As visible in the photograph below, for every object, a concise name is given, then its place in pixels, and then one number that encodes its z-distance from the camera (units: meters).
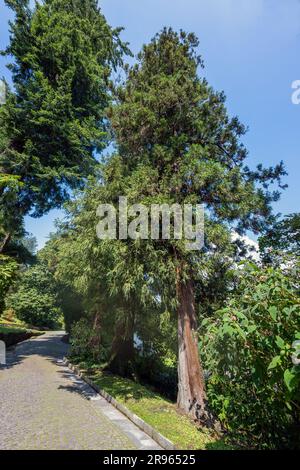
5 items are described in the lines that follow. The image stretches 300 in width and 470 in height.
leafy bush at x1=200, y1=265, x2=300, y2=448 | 3.86
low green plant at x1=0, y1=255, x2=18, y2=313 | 11.62
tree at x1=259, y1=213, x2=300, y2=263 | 11.11
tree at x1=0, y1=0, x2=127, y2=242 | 15.73
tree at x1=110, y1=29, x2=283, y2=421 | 8.73
